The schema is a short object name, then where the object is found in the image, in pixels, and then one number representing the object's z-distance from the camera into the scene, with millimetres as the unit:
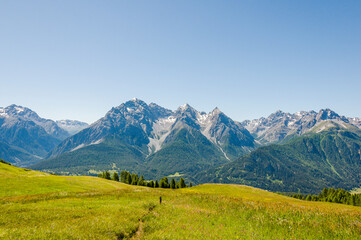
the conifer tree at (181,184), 114588
